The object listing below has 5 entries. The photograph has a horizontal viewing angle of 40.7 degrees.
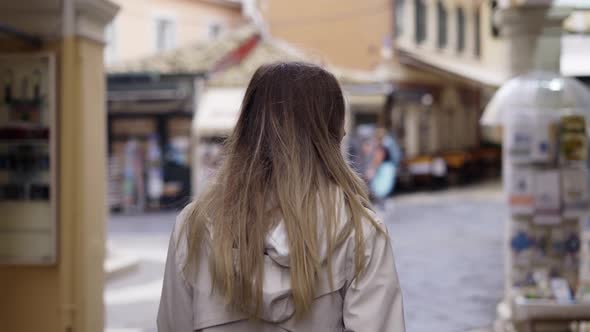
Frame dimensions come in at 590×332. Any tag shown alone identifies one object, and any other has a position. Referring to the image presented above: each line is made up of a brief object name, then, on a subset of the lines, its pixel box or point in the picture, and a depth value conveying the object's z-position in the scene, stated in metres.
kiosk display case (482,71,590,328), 6.45
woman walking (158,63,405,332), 2.05
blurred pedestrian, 17.41
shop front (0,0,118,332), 4.89
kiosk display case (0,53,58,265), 4.89
